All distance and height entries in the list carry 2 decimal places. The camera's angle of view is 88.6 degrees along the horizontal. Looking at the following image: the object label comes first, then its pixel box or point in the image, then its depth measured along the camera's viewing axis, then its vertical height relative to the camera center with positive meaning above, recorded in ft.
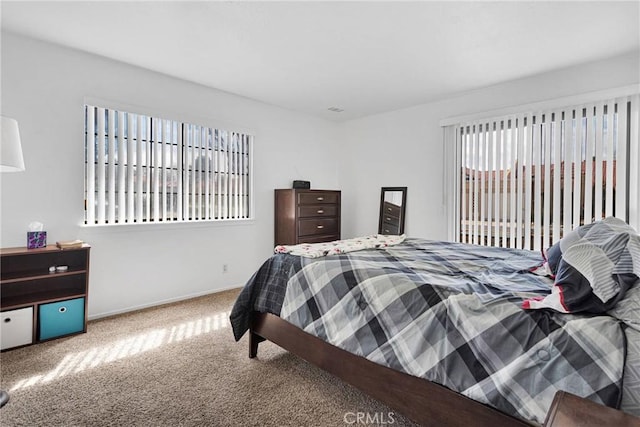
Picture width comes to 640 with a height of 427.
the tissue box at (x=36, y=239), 8.54 -0.76
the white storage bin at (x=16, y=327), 7.85 -2.87
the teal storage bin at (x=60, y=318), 8.46 -2.87
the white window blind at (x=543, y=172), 9.96 +1.43
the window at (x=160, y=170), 10.31 +1.48
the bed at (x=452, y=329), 3.54 -1.62
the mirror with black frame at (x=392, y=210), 15.24 +0.12
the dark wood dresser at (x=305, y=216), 14.39 -0.19
